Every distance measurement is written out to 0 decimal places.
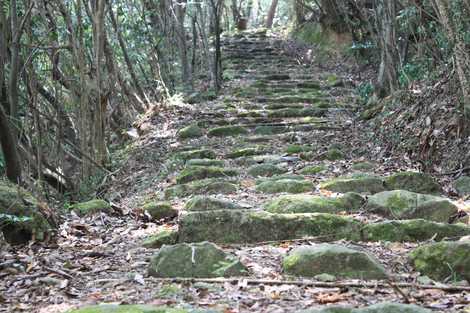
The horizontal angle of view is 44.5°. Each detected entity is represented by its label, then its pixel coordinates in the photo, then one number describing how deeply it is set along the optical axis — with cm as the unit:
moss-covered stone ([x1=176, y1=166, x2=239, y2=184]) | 570
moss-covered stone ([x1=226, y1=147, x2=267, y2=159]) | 665
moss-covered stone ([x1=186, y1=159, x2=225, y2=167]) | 631
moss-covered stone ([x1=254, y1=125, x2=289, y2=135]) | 775
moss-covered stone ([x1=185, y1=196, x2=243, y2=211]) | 406
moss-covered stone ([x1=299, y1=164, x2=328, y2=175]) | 556
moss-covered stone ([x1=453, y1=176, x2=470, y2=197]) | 437
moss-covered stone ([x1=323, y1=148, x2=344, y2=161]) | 615
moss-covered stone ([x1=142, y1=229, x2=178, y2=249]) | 348
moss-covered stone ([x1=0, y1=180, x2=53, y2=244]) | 330
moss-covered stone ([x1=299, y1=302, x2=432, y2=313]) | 207
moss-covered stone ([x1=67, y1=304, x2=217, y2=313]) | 211
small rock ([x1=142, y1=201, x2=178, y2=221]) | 420
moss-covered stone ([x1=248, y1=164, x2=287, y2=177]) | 575
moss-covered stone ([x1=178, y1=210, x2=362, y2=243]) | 345
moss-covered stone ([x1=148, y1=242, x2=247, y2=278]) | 279
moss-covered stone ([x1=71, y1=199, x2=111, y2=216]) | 440
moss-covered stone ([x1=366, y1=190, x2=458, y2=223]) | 372
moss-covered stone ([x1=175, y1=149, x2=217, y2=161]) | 677
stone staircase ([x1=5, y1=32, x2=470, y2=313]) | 247
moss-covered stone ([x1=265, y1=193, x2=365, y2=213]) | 387
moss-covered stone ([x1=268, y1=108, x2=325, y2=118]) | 849
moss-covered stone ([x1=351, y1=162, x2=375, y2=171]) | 557
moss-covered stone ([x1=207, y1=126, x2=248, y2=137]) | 781
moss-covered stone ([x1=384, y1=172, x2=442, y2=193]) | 446
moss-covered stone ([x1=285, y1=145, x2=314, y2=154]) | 655
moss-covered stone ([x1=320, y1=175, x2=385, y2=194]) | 458
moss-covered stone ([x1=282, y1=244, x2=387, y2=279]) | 269
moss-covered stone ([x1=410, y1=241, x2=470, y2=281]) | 270
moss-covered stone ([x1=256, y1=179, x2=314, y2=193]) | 474
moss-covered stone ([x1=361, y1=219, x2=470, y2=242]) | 328
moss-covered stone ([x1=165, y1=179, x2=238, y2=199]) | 500
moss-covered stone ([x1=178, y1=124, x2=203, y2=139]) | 777
